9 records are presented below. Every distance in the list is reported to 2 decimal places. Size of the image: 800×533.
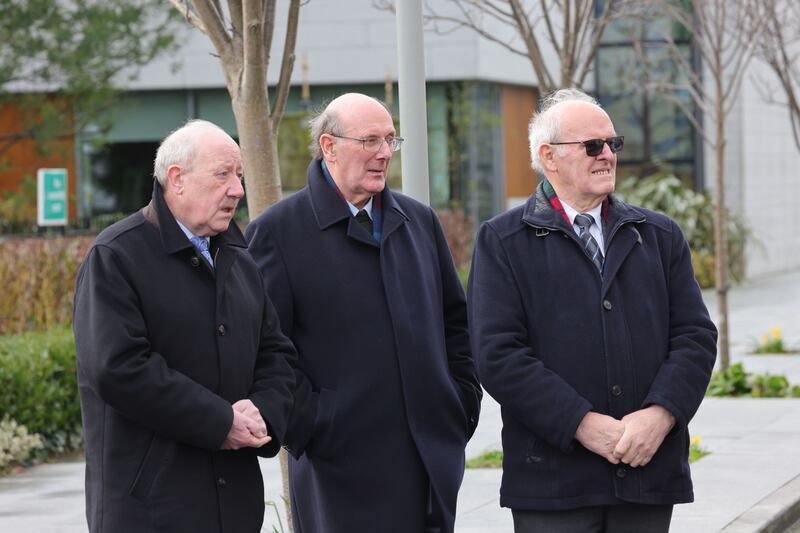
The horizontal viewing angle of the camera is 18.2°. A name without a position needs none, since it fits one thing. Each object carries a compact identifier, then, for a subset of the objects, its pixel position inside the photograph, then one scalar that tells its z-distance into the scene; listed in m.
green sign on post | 26.00
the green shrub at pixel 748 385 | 19.91
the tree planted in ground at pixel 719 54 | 21.52
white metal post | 10.61
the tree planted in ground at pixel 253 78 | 10.18
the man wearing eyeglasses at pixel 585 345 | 7.22
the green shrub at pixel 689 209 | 40.41
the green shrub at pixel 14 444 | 15.97
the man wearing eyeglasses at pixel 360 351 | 7.73
